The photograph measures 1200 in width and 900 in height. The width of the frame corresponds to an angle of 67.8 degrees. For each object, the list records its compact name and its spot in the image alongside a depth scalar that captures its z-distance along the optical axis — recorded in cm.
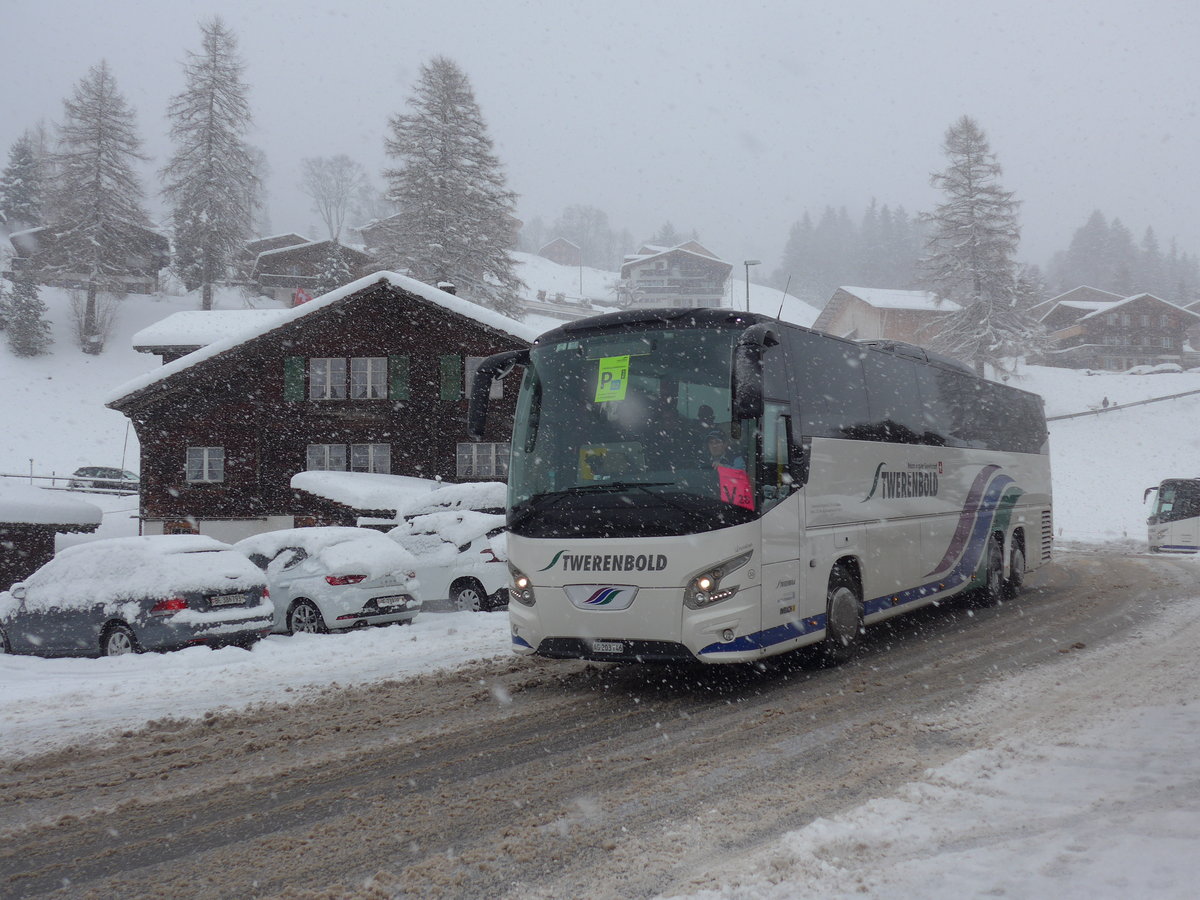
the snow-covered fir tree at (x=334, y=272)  6250
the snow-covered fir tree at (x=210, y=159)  5897
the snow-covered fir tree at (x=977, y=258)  5059
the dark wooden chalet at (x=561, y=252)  13638
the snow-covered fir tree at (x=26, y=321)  5531
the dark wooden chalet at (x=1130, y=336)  7788
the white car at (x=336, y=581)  1226
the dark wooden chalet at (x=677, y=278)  9112
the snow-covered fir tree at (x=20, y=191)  8194
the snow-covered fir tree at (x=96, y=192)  5900
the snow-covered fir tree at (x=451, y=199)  4400
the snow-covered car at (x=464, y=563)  1443
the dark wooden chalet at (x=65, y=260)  6197
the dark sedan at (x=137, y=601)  1059
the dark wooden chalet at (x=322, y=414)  3058
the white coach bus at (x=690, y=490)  726
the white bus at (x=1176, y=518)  2525
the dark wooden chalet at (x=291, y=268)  6512
